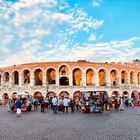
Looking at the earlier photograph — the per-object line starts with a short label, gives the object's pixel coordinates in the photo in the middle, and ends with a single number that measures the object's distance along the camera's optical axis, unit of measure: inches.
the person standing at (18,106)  413.3
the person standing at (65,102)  508.4
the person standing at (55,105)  484.6
